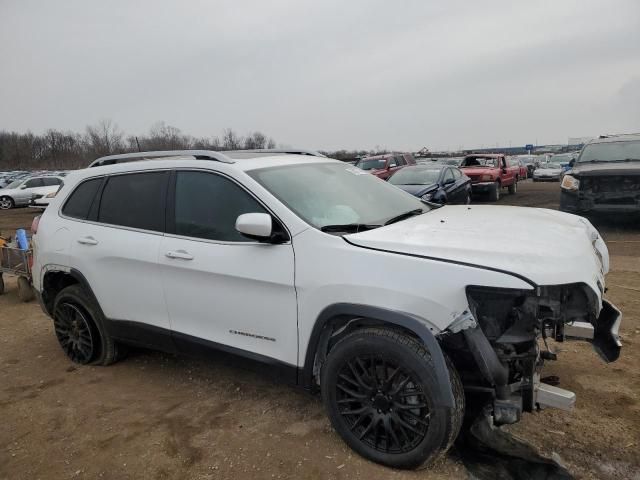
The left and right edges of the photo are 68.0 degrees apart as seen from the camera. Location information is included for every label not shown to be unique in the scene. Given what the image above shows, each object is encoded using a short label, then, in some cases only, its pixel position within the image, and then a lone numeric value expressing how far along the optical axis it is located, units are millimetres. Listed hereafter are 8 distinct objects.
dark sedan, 10750
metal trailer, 6387
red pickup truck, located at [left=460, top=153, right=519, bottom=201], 16641
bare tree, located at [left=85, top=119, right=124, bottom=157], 70562
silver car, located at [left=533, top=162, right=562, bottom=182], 26547
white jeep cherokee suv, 2453
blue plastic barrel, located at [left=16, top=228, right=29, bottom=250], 6645
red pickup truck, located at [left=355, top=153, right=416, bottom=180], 18188
